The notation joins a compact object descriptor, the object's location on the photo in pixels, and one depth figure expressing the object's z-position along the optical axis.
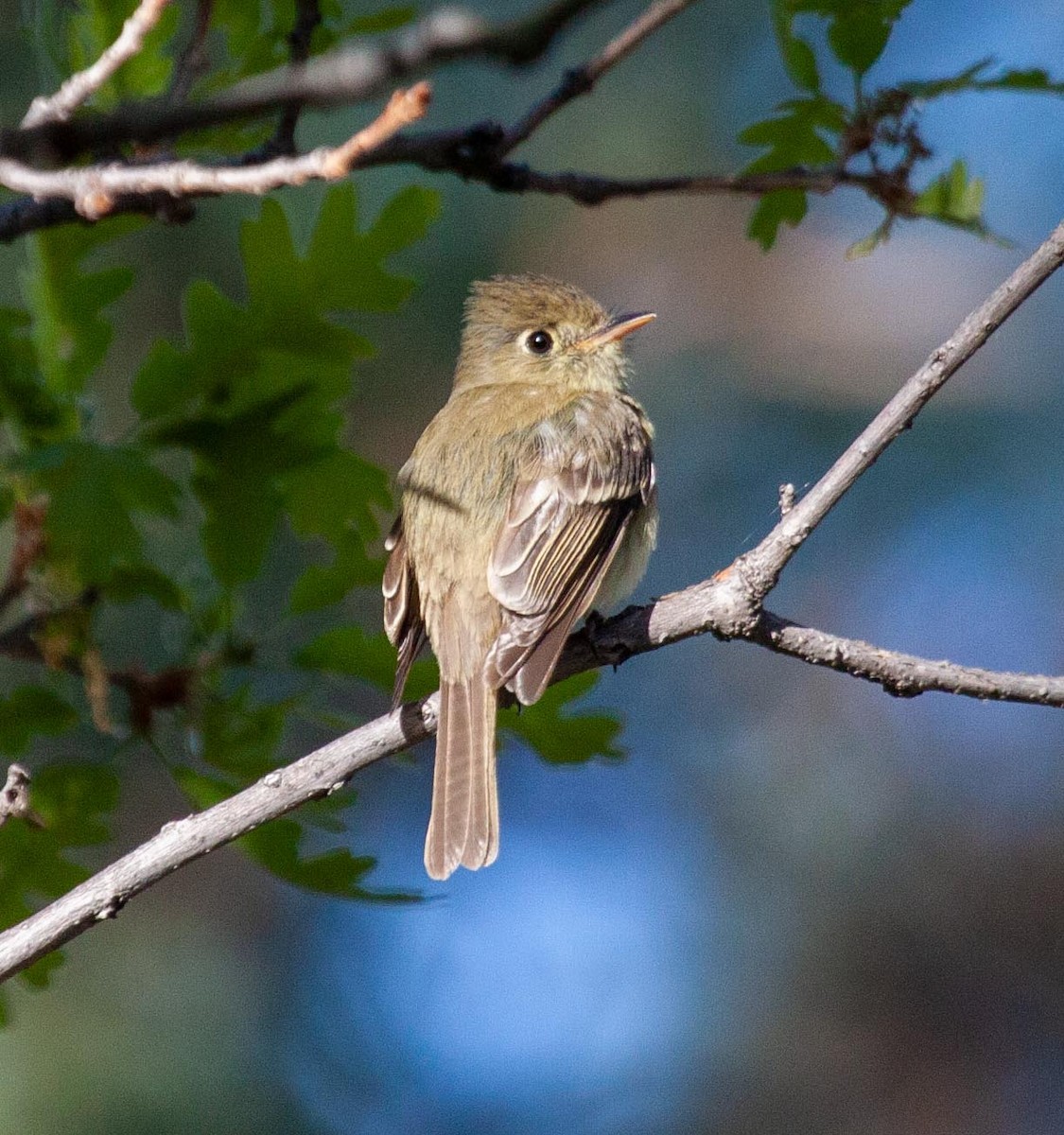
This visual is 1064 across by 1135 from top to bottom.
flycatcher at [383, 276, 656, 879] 6.12
